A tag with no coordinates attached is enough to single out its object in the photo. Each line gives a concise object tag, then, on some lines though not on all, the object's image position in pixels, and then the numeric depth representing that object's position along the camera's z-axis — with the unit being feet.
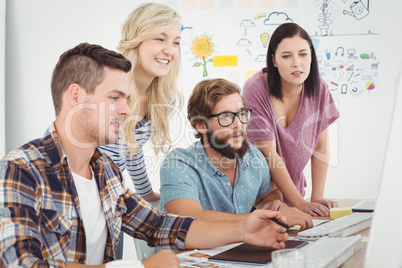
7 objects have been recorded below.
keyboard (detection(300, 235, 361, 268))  3.32
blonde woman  6.95
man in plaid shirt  3.62
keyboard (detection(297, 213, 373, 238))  4.54
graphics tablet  3.61
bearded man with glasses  5.71
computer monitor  2.14
